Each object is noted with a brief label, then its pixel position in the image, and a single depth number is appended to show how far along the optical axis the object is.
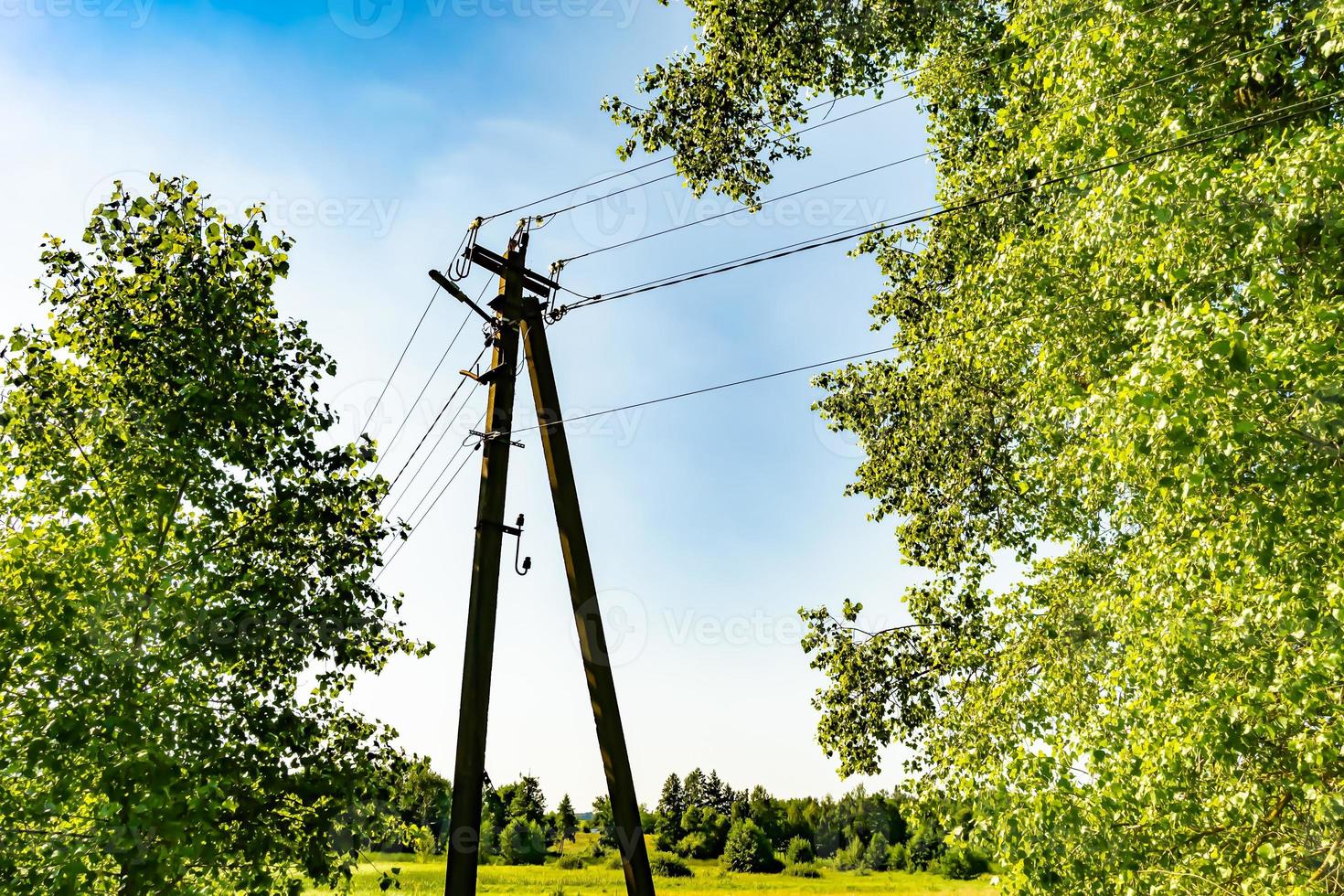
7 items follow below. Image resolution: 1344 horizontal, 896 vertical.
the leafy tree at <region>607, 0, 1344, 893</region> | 5.70
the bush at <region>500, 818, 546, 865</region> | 50.03
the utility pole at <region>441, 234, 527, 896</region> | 8.09
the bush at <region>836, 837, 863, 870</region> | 53.38
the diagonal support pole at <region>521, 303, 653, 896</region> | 8.48
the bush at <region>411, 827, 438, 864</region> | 9.00
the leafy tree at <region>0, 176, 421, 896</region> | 6.95
